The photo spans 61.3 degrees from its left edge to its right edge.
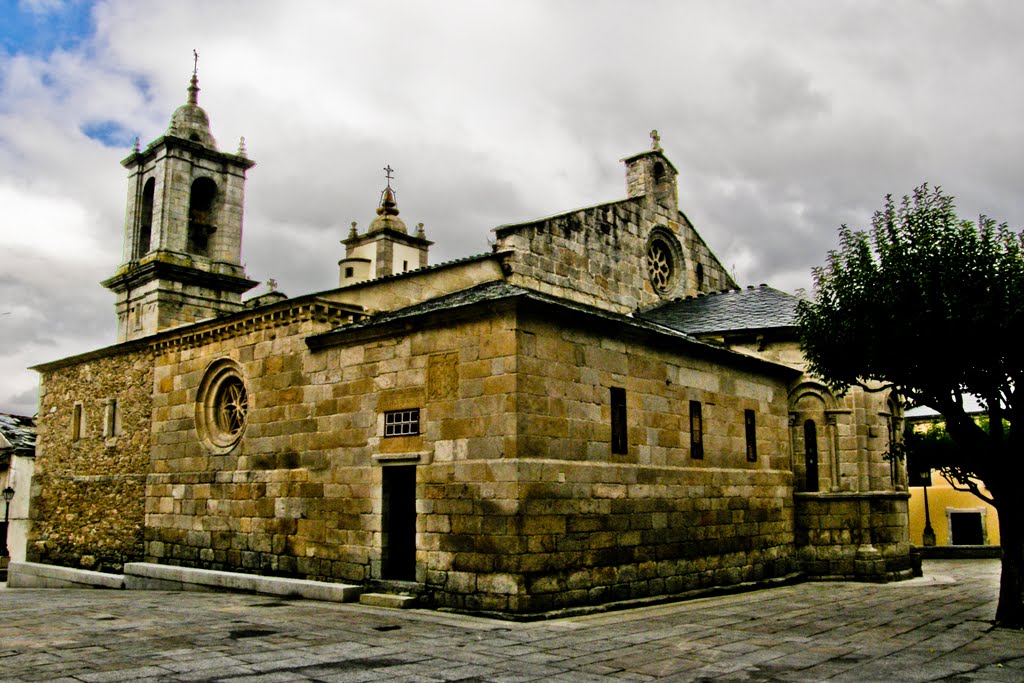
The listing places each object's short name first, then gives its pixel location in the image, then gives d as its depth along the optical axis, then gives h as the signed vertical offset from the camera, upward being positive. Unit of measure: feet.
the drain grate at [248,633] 34.04 -6.37
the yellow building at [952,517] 104.68 -5.40
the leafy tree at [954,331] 37.50 +6.26
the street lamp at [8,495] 86.89 -2.36
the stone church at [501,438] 40.98 +2.03
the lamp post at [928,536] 101.60 -7.39
